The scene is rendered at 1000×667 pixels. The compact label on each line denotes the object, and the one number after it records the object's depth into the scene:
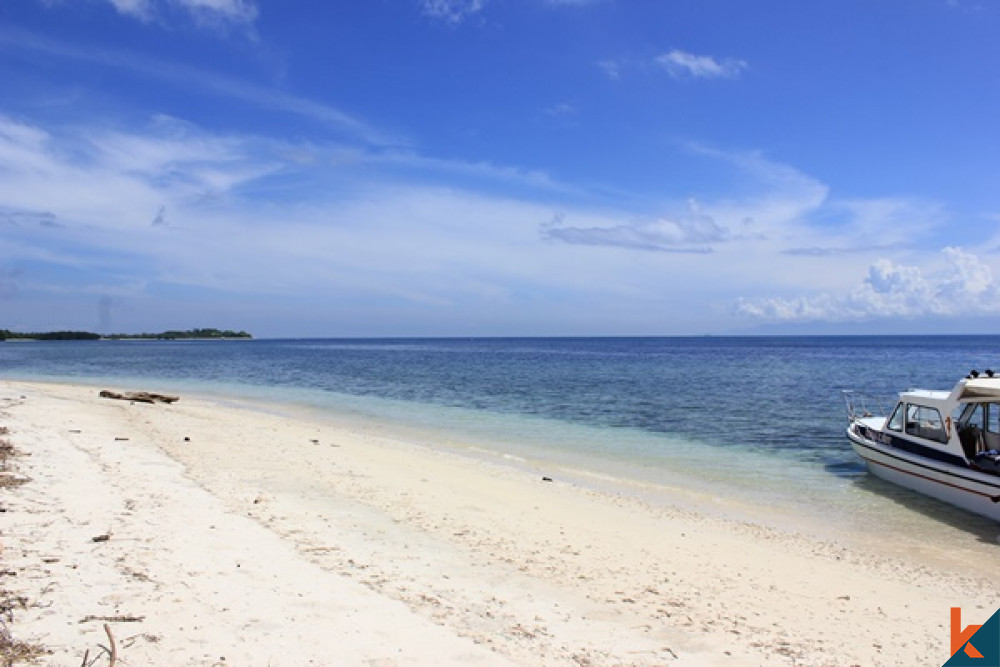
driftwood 28.03
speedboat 13.29
